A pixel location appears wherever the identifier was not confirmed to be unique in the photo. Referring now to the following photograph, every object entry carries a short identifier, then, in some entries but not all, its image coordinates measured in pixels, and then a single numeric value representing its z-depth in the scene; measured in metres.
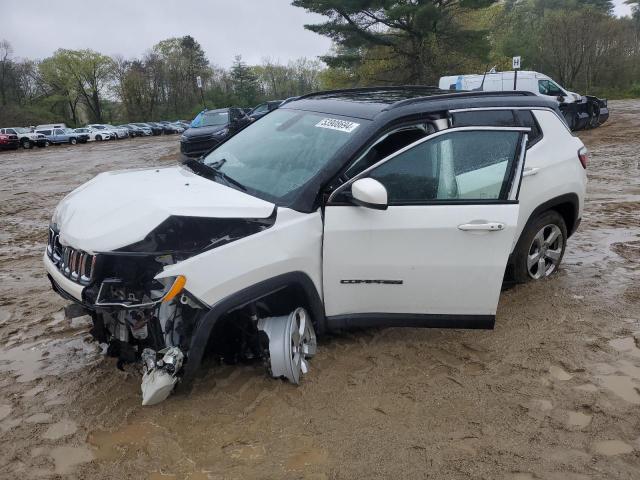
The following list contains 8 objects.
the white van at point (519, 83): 18.28
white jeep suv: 2.87
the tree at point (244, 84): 71.06
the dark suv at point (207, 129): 16.28
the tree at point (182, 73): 73.31
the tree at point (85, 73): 73.00
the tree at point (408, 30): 33.81
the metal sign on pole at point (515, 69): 19.36
